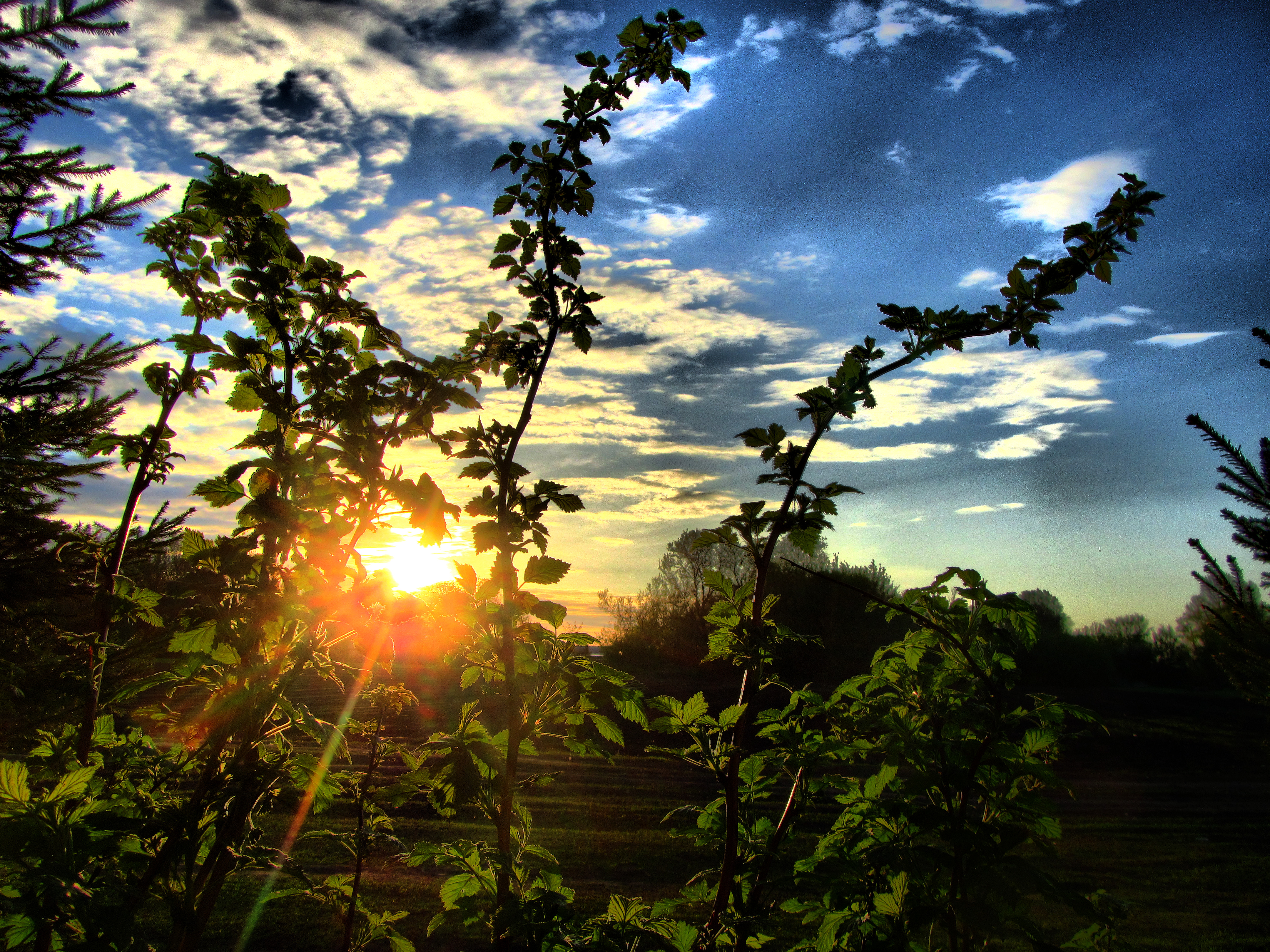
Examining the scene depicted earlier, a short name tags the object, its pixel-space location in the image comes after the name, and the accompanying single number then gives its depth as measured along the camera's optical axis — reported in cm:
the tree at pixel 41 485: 429
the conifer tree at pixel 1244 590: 411
